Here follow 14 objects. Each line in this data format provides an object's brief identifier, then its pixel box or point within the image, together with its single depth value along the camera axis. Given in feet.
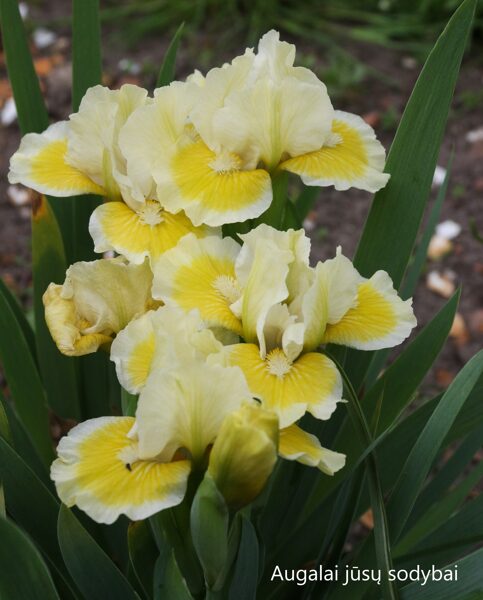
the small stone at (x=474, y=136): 8.76
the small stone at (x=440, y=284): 7.46
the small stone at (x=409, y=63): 9.64
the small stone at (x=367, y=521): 5.72
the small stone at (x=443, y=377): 6.73
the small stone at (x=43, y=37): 10.14
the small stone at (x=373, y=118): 8.83
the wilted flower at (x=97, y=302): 3.01
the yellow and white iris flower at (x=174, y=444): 2.30
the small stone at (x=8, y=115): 9.07
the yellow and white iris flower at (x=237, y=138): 3.00
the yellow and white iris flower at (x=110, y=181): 3.05
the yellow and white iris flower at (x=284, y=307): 2.63
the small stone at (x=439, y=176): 8.34
